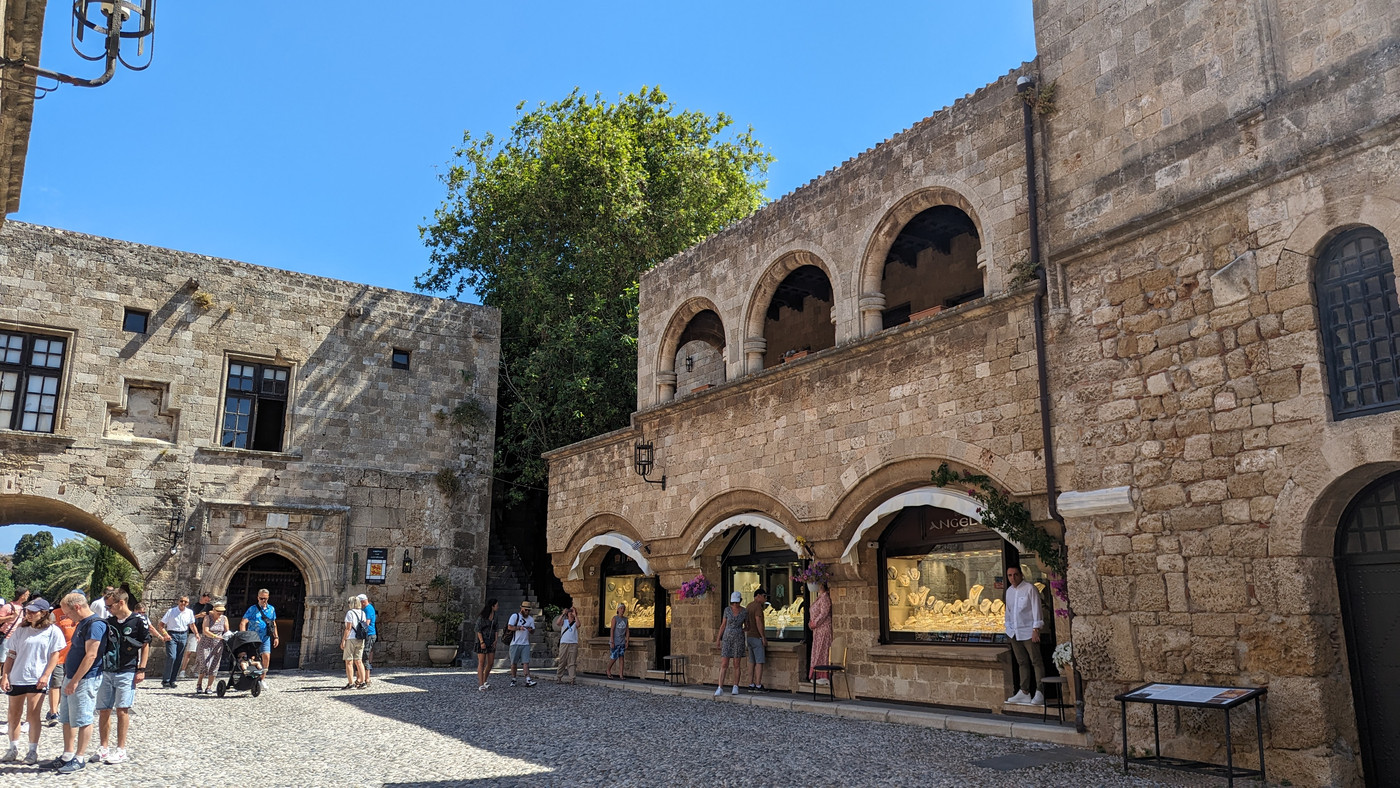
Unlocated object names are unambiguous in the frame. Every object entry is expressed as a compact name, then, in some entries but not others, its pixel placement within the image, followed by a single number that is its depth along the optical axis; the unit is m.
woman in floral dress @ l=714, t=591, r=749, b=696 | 12.12
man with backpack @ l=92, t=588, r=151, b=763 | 7.46
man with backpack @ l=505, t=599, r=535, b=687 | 15.45
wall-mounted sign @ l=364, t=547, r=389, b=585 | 18.98
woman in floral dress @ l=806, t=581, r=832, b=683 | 11.02
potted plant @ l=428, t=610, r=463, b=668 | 18.95
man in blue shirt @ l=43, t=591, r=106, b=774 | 7.16
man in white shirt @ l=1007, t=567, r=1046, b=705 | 8.84
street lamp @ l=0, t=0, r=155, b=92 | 7.26
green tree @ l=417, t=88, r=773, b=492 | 22.11
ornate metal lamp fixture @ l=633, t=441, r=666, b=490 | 14.58
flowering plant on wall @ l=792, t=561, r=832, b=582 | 11.16
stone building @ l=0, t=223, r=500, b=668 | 17.08
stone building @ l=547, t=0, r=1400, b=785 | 6.41
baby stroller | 12.95
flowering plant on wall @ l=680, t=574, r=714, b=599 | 13.28
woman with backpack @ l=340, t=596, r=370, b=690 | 13.56
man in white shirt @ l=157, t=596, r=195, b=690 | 14.24
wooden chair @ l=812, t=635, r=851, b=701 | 10.98
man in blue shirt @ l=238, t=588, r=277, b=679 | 13.48
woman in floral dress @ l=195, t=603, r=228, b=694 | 13.57
